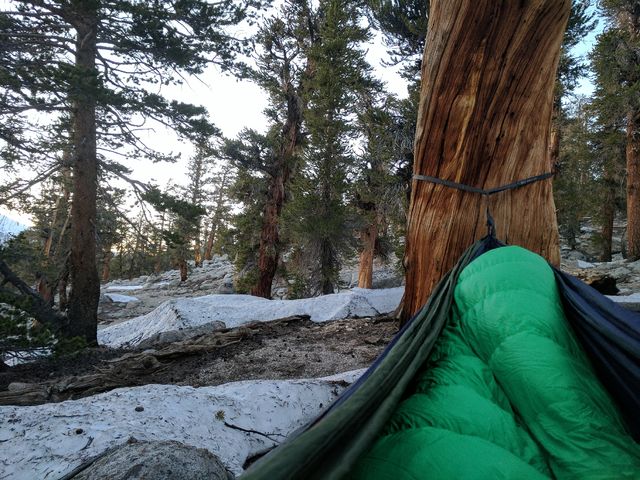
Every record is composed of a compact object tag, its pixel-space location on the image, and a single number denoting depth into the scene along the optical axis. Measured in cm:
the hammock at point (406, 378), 64
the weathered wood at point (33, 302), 404
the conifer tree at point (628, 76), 1084
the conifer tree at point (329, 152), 1100
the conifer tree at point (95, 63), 566
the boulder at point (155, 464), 116
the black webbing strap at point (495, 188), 231
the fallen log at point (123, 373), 248
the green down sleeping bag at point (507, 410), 74
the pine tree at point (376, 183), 984
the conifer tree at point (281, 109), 1145
